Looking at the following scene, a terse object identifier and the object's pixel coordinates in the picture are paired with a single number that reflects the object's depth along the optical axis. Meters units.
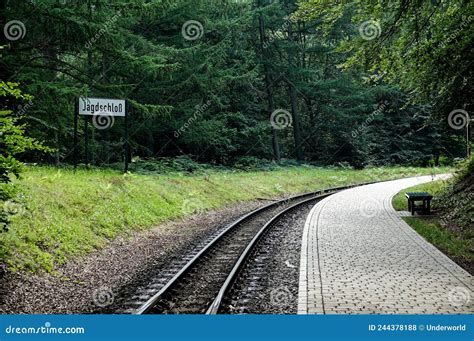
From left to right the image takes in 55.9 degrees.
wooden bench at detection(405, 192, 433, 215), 14.99
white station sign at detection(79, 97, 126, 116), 14.30
